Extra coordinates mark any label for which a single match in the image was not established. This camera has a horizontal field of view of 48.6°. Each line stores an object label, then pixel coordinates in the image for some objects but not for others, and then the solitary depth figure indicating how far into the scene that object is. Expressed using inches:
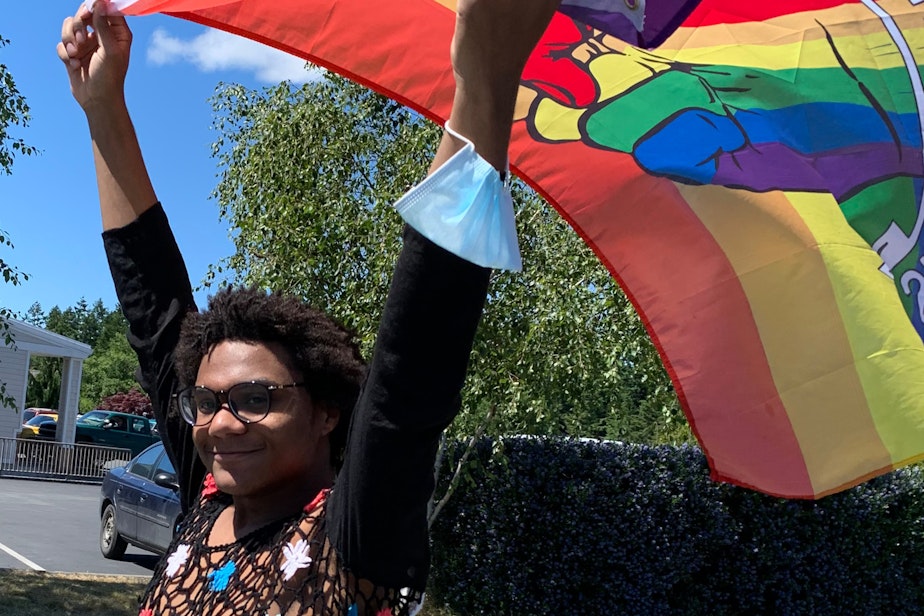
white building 1050.7
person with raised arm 49.4
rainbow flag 84.1
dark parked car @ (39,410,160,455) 1176.8
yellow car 1195.3
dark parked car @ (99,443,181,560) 417.1
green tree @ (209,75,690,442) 286.4
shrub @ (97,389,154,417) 1993.1
